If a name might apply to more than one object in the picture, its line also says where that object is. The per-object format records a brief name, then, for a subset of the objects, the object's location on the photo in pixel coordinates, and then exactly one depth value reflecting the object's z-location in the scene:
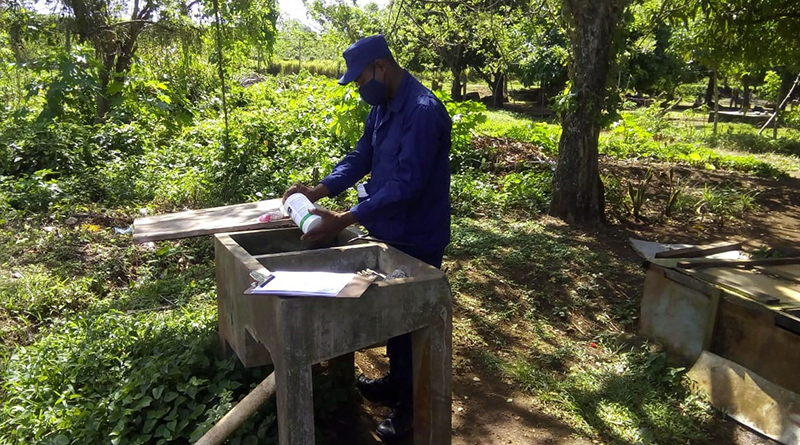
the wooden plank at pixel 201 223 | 3.06
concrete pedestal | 2.02
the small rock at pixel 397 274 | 2.37
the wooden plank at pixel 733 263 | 3.71
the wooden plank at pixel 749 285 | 3.20
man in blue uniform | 2.45
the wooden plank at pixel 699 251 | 4.00
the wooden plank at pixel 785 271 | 3.60
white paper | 1.94
